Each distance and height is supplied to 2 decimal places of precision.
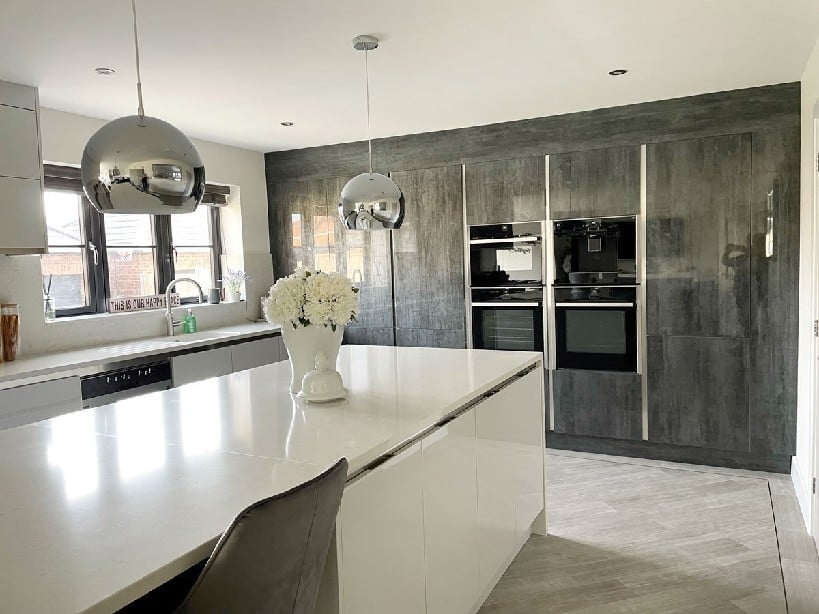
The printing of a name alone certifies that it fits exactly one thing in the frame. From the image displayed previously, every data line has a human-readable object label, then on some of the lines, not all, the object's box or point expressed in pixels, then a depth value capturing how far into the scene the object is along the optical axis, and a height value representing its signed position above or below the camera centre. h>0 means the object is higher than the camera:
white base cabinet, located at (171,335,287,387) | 4.34 -0.63
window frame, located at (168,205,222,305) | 5.73 +0.21
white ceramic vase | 2.40 -0.28
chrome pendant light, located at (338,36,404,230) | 3.02 +0.28
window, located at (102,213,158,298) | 4.84 +0.13
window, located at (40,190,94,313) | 4.45 +0.14
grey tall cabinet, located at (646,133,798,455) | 4.14 -0.25
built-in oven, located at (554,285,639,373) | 4.61 -0.50
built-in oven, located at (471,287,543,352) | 4.95 -0.45
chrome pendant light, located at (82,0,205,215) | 1.72 +0.28
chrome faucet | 4.94 -0.32
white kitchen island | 1.23 -0.50
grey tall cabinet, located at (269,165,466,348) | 5.22 +0.09
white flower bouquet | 2.31 -0.12
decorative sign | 4.79 -0.22
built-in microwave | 4.89 +0.03
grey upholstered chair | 1.18 -0.54
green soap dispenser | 5.05 -0.39
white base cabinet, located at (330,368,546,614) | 1.77 -0.83
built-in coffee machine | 4.56 +0.03
